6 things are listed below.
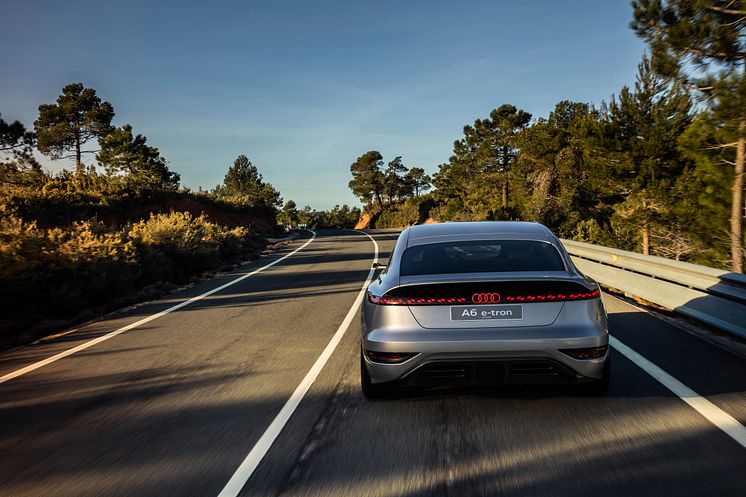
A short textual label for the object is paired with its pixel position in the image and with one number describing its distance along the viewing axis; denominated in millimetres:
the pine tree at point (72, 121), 52969
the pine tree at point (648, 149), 27188
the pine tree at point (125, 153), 57406
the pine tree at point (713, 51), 14039
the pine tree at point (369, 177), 101312
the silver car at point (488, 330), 4301
